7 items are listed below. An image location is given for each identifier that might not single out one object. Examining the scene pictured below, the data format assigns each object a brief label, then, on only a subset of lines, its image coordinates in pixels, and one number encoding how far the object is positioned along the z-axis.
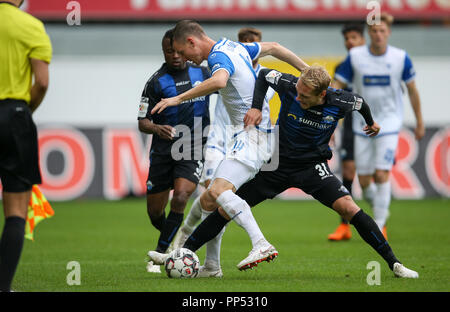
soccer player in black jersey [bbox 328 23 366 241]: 20.37
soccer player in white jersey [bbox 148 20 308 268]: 12.50
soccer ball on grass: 12.85
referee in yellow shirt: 10.59
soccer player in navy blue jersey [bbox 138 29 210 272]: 15.06
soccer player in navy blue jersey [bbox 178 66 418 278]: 12.83
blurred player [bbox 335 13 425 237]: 19.20
